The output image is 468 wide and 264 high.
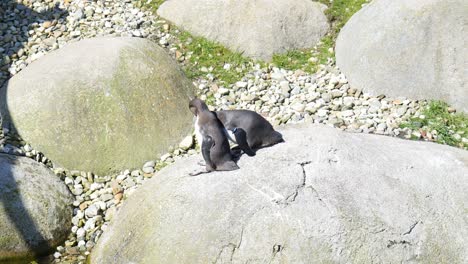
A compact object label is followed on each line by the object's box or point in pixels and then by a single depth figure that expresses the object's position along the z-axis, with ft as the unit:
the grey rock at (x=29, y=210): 17.89
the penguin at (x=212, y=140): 15.62
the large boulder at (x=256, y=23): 26.68
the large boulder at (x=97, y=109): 21.42
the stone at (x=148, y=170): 21.38
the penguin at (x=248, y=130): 16.00
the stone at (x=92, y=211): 19.60
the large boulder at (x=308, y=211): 14.29
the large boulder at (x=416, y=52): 23.09
